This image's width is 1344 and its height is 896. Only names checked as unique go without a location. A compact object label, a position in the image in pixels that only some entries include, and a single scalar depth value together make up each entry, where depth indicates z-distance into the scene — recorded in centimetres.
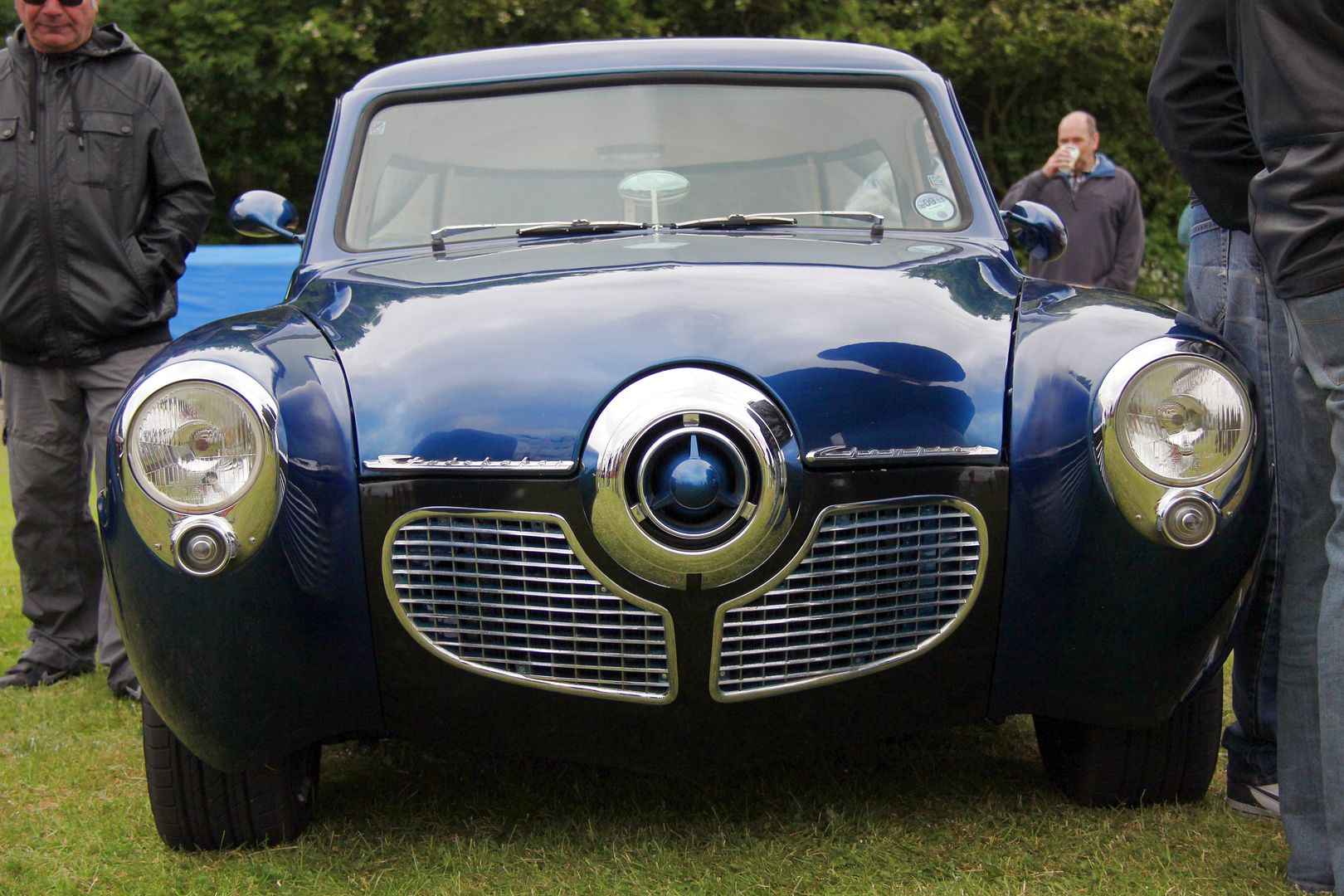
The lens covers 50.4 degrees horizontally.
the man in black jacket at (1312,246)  218
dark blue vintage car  233
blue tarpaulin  1279
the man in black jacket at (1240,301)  267
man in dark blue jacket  788
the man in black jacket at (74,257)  400
